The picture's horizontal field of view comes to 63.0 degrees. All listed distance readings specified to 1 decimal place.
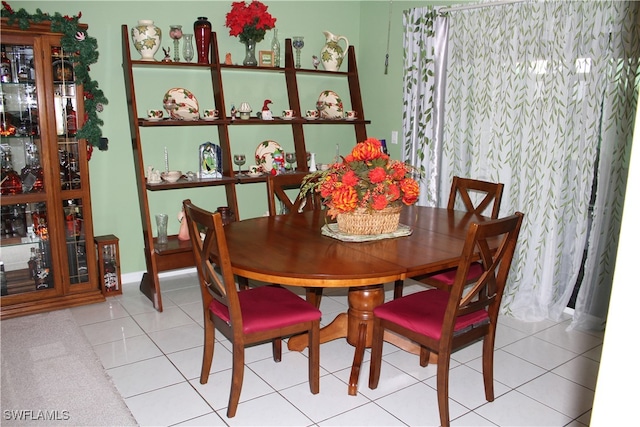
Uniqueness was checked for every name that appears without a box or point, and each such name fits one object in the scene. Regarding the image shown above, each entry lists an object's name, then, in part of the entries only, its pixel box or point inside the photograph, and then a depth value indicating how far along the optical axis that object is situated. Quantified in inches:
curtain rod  137.2
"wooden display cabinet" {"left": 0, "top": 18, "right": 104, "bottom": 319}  131.9
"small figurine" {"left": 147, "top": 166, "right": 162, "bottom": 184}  150.7
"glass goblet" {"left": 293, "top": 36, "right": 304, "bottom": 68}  176.2
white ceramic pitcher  180.4
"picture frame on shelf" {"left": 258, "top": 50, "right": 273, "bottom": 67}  171.6
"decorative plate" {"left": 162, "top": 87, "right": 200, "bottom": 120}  153.9
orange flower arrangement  99.0
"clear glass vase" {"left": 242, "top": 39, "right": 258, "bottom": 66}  166.4
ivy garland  126.2
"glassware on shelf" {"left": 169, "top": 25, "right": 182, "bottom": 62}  152.3
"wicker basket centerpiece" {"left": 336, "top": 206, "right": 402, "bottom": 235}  102.3
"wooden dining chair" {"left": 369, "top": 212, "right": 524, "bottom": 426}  85.5
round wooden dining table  86.0
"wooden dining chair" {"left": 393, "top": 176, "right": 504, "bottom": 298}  119.4
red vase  154.6
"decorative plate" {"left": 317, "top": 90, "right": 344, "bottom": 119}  184.4
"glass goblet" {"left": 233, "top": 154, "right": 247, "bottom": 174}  160.6
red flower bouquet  158.6
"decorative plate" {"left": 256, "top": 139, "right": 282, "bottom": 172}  173.6
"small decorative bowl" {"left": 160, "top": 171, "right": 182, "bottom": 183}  153.5
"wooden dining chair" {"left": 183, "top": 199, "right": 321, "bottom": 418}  89.1
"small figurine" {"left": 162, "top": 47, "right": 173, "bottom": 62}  152.9
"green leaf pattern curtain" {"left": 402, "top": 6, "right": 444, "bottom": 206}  162.1
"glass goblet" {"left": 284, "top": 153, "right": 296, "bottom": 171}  175.2
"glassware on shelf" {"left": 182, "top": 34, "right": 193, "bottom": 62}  155.9
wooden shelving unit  145.6
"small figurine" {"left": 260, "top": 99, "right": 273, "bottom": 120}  169.9
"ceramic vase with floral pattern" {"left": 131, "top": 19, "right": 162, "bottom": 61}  147.3
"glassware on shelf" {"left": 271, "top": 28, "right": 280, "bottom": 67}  173.8
